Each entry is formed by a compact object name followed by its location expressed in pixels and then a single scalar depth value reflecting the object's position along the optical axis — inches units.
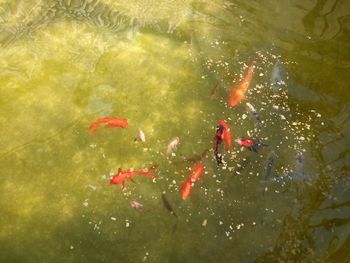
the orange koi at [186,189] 100.6
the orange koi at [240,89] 117.3
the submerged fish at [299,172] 105.0
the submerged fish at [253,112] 114.8
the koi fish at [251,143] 109.6
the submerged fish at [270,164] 105.5
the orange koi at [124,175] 101.2
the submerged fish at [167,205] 98.0
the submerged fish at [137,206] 97.7
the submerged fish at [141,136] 108.3
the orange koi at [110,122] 109.3
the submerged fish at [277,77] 121.1
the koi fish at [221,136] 107.9
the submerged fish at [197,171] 103.3
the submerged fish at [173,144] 107.1
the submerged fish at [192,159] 105.7
